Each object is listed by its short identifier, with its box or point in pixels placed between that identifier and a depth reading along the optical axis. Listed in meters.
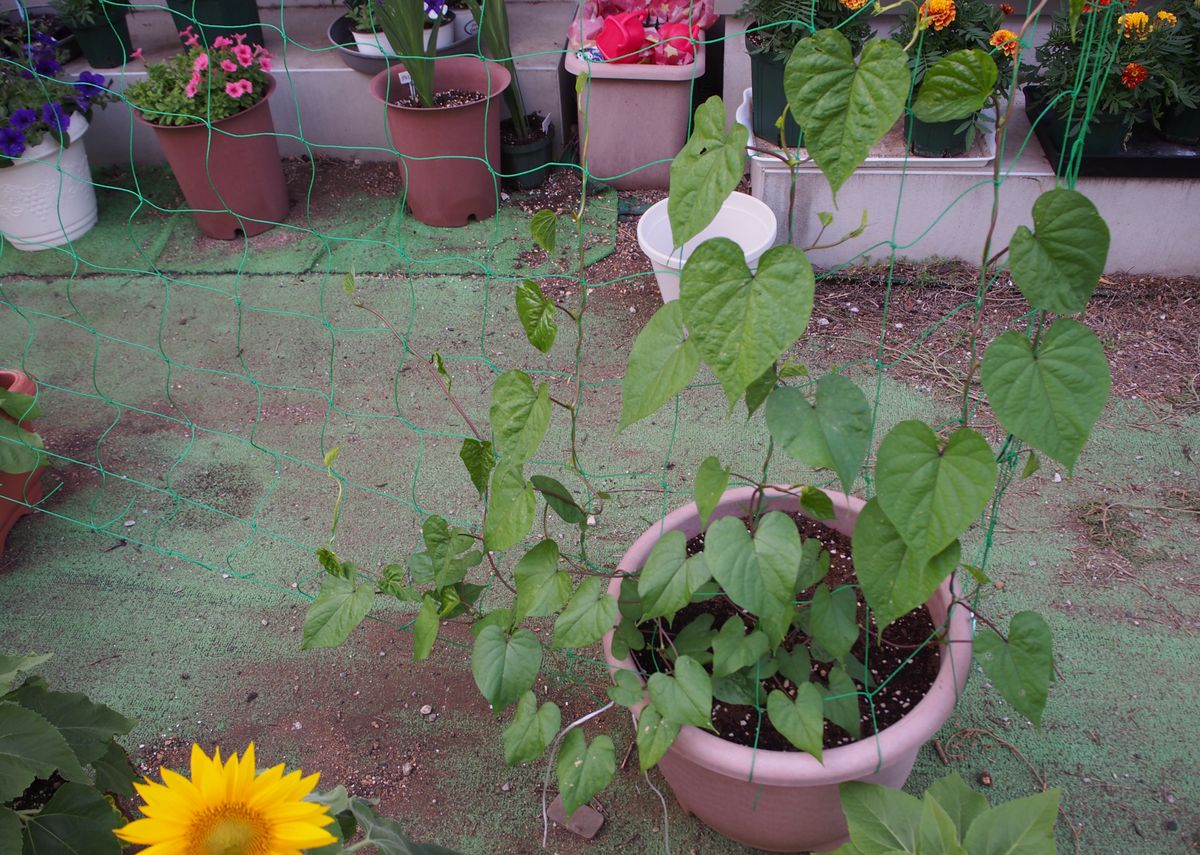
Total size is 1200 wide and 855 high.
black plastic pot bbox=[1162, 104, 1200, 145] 2.53
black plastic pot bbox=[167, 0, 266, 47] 3.49
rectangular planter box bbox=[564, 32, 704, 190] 3.07
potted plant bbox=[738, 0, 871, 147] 2.58
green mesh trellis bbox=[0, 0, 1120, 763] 2.24
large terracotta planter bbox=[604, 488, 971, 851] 1.30
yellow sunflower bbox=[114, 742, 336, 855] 0.86
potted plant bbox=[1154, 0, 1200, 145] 2.43
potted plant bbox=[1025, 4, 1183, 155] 2.42
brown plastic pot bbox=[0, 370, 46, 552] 2.18
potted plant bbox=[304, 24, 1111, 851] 0.96
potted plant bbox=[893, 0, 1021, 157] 2.45
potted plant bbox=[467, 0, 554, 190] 3.19
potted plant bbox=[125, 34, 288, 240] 2.97
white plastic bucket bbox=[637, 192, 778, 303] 2.46
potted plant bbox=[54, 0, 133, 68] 3.44
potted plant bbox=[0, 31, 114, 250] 2.90
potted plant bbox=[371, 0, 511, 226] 2.91
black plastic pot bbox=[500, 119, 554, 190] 3.27
